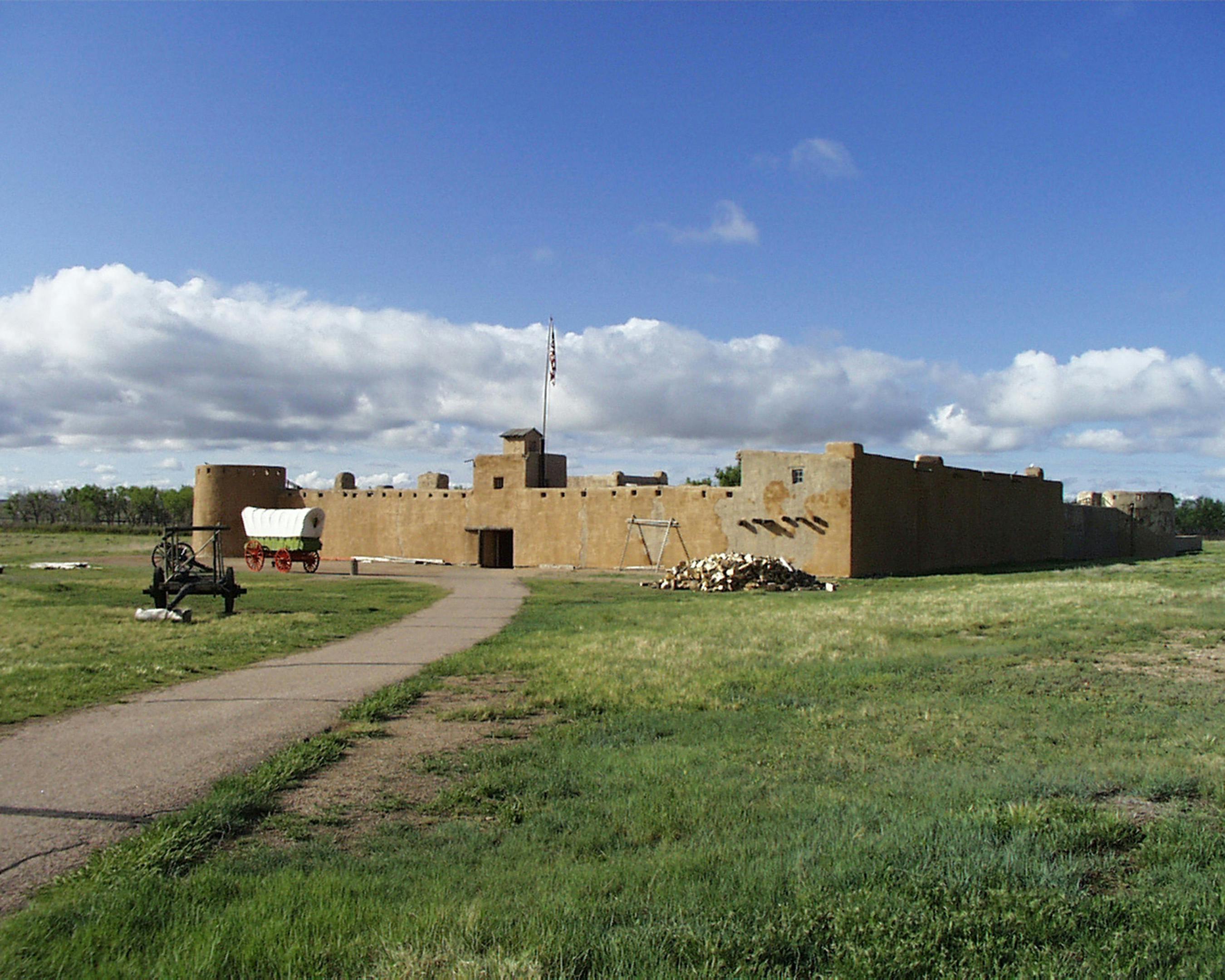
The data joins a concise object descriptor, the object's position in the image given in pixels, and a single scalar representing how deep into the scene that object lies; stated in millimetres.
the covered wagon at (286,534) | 33531
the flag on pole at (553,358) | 45156
